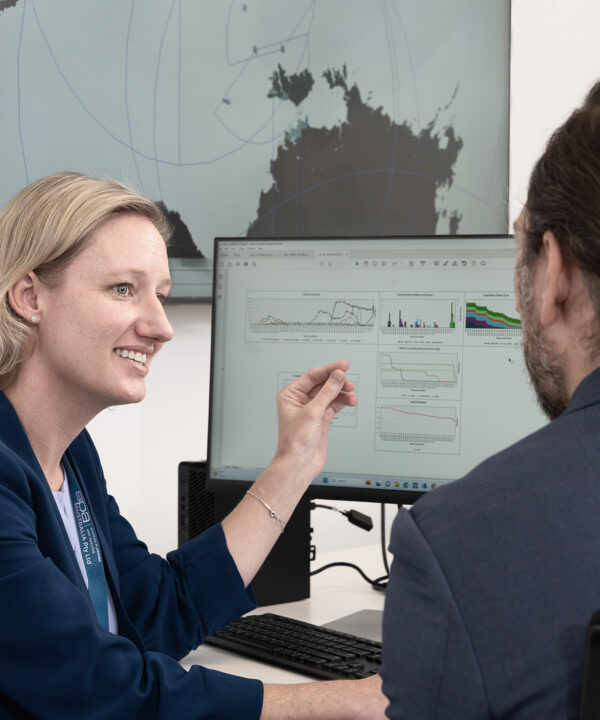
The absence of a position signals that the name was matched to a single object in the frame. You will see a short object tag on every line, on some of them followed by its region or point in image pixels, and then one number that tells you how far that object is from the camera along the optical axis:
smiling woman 0.86
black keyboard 1.09
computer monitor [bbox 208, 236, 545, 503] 1.34
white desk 1.14
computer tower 1.47
